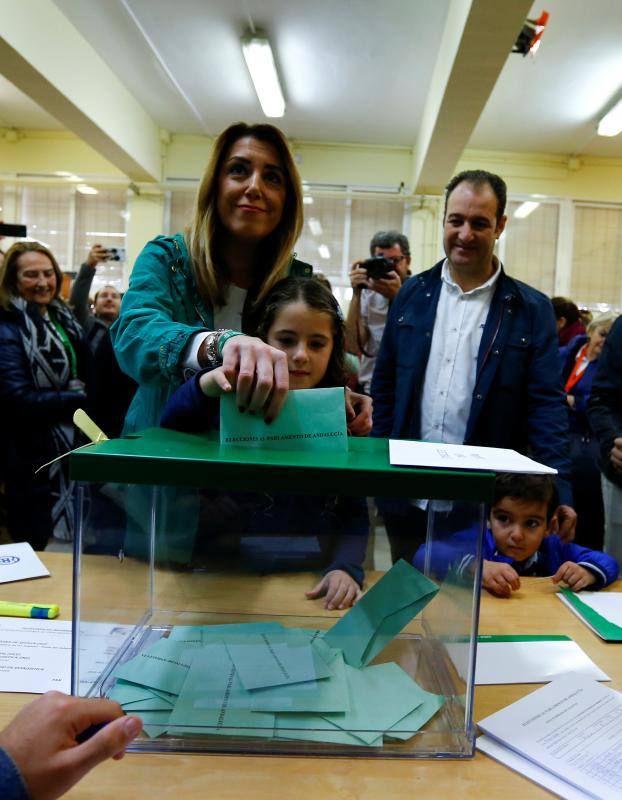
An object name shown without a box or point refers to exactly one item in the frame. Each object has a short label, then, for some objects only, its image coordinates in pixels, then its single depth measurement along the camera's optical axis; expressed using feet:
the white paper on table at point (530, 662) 2.51
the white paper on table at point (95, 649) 2.06
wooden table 1.76
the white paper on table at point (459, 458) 1.99
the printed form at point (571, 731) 1.86
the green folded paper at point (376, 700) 2.03
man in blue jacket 5.36
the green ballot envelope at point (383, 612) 2.38
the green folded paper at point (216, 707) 1.99
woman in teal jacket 3.46
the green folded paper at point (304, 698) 2.06
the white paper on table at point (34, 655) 2.30
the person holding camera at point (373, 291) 7.89
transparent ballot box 1.94
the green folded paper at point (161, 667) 2.13
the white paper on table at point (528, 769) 1.81
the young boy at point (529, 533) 4.25
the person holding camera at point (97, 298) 10.45
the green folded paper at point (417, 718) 2.02
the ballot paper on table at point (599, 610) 3.02
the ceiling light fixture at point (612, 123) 15.17
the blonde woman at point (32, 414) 7.41
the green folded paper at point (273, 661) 2.13
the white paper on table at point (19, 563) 3.43
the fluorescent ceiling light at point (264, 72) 13.11
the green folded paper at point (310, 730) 1.99
